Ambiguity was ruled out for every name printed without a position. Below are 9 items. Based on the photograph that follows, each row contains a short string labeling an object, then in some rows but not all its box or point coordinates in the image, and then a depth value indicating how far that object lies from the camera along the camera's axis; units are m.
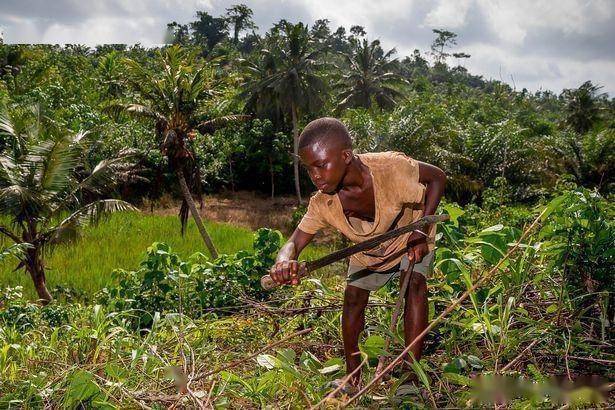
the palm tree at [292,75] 20.55
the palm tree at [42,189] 8.16
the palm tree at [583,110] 31.91
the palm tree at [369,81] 29.41
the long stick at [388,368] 1.37
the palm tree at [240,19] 49.87
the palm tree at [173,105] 11.34
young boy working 2.07
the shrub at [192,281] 4.72
